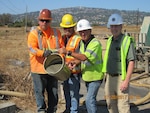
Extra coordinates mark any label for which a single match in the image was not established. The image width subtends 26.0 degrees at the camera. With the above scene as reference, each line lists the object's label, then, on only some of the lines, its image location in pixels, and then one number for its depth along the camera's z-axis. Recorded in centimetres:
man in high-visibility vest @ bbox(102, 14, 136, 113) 481
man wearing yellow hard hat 567
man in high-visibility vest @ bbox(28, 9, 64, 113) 551
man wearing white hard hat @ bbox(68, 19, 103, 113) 519
